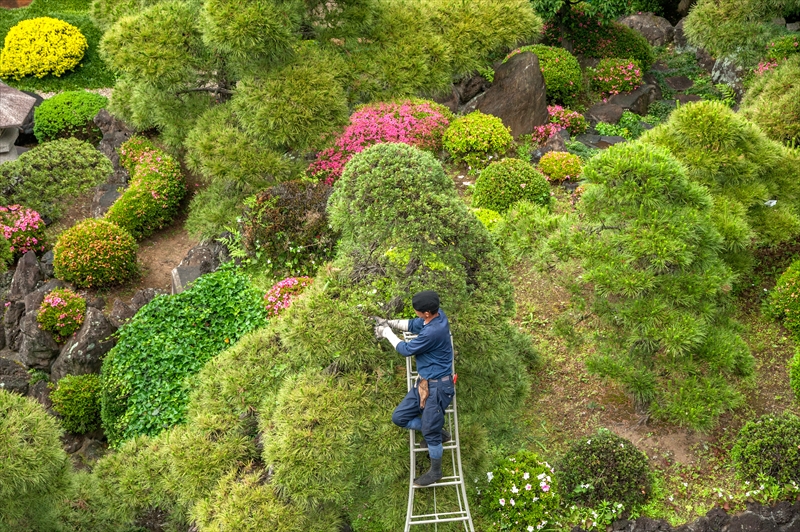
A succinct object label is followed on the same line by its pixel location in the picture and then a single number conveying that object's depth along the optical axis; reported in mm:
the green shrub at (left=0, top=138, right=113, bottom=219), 17734
